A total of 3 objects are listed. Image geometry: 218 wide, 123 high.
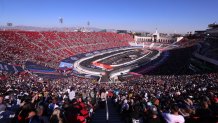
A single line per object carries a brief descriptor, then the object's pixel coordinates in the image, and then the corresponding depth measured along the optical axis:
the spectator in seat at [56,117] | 2.80
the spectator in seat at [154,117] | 3.03
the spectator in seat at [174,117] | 2.77
